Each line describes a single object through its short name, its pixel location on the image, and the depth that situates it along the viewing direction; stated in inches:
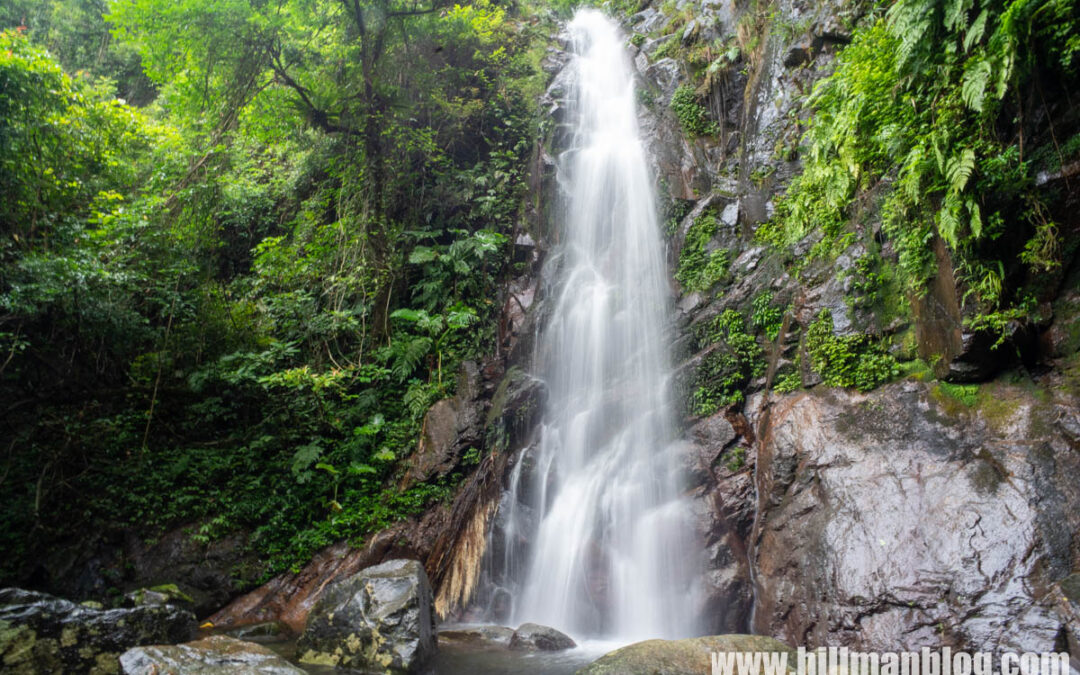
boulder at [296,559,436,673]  211.8
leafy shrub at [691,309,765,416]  299.6
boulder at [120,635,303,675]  168.6
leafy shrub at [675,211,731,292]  351.3
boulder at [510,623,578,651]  240.4
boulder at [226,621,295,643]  264.8
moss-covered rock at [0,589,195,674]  182.7
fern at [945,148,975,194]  195.8
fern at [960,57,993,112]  188.7
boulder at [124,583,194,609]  253.4
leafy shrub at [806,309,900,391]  249.0
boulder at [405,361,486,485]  352.5
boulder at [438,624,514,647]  253.0
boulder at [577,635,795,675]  172.2
